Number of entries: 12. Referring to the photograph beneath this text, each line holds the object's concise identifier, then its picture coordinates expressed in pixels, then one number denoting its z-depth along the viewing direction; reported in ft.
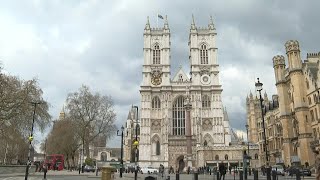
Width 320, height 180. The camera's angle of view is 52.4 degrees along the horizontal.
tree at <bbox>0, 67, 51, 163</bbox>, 116.16
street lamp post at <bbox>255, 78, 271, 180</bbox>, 69.62
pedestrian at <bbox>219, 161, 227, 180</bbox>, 74.61
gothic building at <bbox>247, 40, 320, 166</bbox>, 138.41
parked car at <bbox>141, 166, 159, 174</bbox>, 193.65
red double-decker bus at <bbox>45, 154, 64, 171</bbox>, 196.54
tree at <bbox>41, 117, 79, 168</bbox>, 193.84
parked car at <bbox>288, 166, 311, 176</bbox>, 110.52
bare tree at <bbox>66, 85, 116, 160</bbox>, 180.34
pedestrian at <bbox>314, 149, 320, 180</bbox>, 36.51
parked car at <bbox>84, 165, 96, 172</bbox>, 204.01
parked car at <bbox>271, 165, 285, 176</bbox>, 115.47
